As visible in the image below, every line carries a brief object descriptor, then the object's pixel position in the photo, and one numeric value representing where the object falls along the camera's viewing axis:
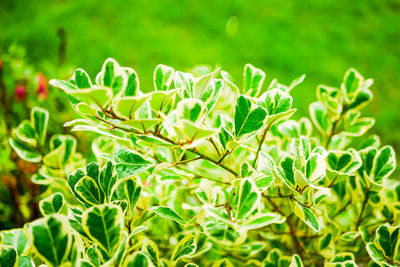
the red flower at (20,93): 1.65
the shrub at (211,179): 0.64
